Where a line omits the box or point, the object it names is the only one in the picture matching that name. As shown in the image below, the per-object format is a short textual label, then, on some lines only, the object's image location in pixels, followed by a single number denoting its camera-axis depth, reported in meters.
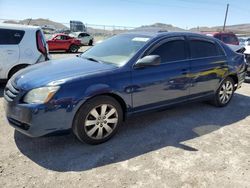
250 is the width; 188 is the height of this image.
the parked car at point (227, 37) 9.07
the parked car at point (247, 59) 5.99
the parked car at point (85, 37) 19.13
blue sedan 2.49
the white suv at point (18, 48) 4.91
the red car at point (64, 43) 13.51
